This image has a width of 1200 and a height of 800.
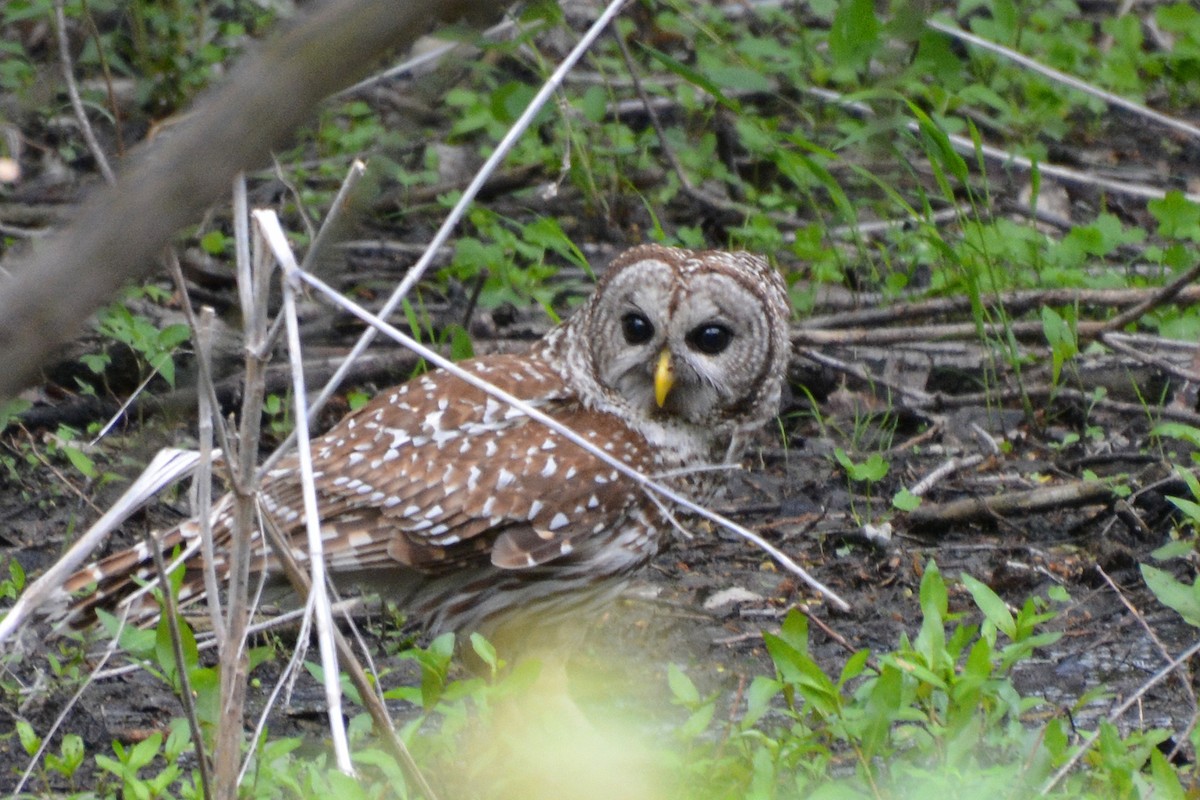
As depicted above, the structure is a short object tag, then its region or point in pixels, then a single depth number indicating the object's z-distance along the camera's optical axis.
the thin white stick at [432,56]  12.20
